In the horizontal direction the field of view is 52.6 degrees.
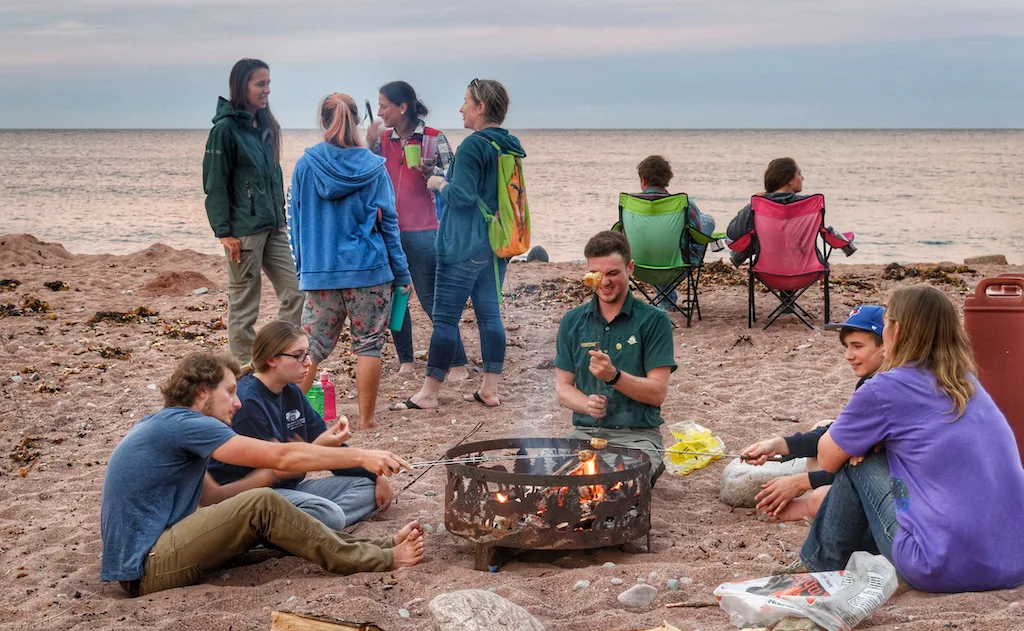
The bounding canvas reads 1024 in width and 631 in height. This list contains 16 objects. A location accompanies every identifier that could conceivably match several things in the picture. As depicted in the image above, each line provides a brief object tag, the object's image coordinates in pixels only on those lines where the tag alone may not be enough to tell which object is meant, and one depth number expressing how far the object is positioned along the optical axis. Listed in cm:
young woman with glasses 450
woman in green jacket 671
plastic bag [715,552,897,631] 331
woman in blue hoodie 619
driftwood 339
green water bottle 648
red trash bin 468
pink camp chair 880
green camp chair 908
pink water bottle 664
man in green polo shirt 486
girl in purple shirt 346
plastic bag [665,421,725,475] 570
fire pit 412
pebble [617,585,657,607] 375
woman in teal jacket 650
